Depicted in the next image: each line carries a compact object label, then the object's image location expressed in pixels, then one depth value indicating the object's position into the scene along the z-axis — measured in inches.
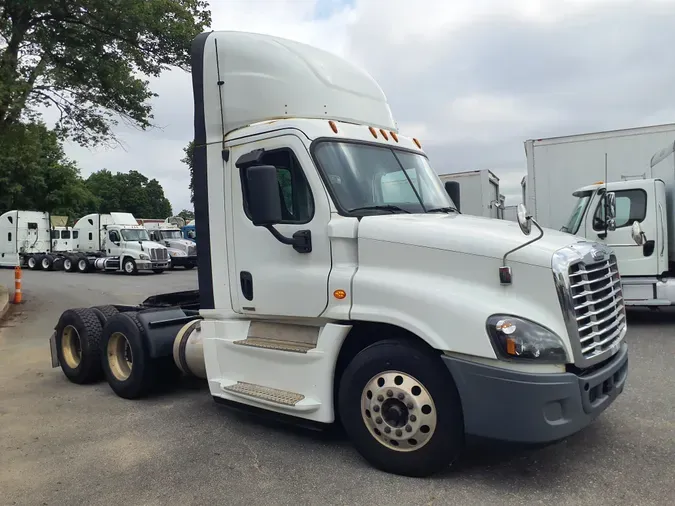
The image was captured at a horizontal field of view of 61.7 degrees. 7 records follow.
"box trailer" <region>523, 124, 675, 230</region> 437.1
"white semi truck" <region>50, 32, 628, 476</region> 136.6
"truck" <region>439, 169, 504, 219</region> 585.0
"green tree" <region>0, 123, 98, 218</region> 1477.6
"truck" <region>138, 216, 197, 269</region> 1211.9
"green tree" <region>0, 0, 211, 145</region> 500.4
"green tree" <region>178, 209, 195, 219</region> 3383.4
